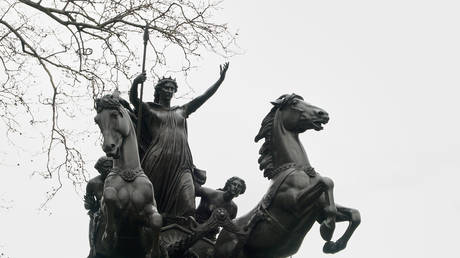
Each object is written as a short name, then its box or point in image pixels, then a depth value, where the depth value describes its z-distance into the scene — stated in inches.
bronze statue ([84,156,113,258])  468.4
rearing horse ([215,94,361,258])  438.9
